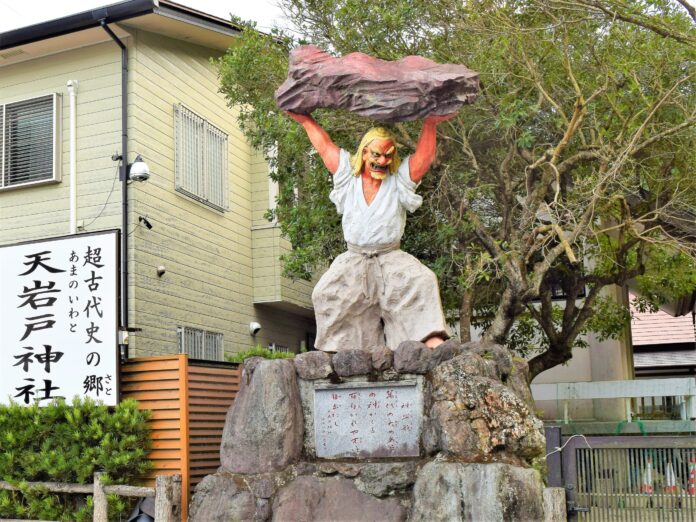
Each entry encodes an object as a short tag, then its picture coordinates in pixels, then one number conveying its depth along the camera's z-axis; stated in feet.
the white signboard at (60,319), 35.73
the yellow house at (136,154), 45.14
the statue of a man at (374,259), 29.19
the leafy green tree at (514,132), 37.27
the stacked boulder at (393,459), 24.43
